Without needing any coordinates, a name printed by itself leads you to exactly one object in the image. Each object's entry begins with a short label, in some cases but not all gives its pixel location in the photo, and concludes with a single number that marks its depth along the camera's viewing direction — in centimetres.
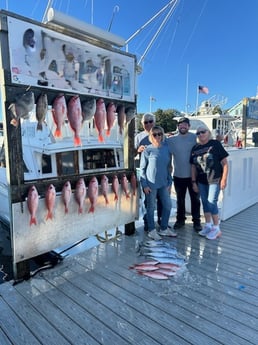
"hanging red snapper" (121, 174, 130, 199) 331
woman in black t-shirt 337
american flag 2045
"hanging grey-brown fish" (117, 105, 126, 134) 315
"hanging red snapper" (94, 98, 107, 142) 279
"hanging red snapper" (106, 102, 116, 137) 292
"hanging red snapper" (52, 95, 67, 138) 244
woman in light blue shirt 332
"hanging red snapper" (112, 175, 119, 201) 316
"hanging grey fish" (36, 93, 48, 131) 235
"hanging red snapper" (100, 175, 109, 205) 302
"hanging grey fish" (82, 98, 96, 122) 269
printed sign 221
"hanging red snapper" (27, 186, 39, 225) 236
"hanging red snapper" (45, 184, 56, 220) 249
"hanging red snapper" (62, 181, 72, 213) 264
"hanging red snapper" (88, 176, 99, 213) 288
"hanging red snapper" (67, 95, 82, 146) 253
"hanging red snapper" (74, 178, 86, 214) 276
